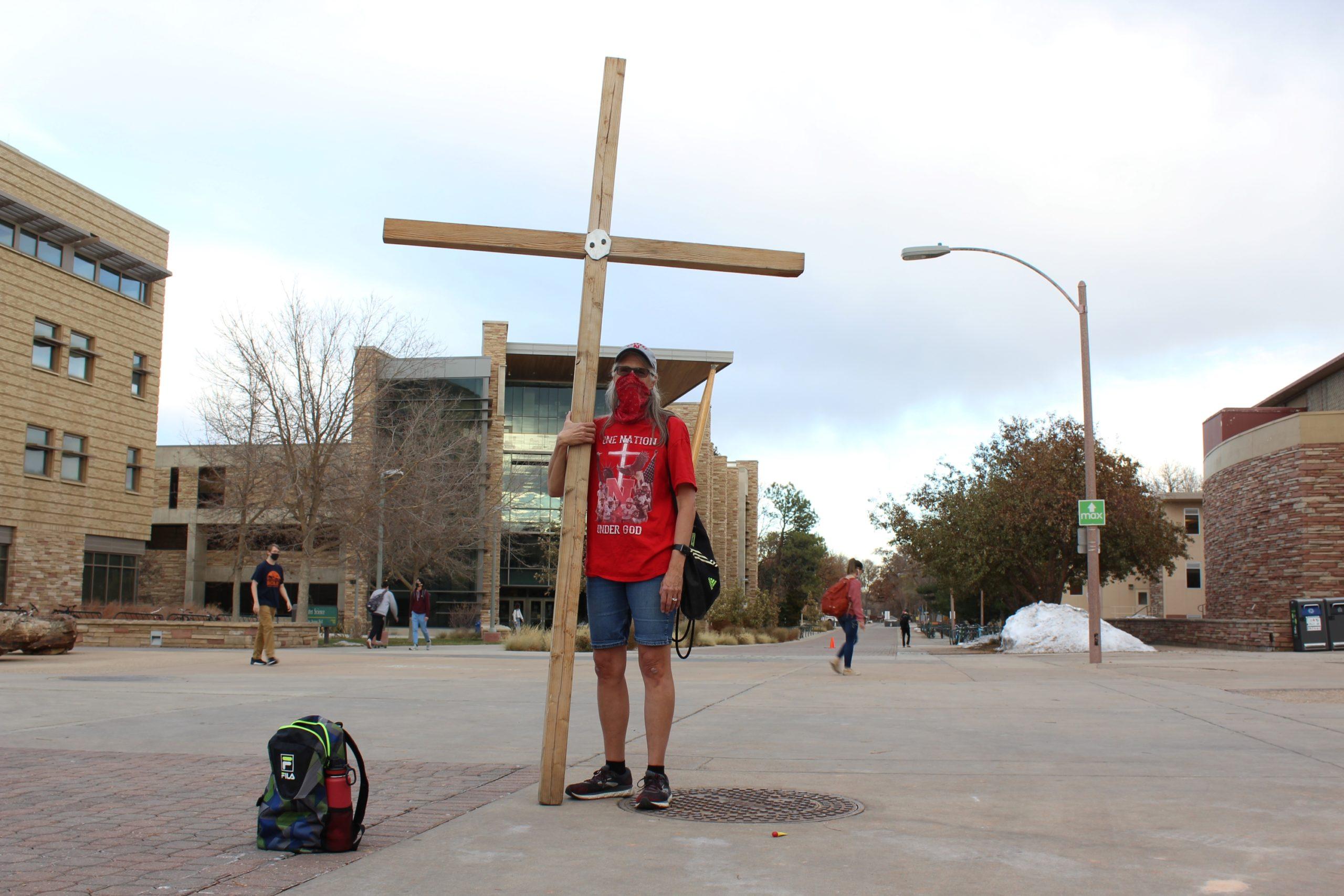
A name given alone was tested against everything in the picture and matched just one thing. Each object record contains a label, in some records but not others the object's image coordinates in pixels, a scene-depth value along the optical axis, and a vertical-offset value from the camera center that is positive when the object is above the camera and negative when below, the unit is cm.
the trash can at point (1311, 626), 2312 -107
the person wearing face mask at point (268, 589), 1479 -57
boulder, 1555 -140
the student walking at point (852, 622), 1559 -85
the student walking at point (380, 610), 2702 -148
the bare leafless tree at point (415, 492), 3297 +201
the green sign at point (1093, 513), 1836 +101
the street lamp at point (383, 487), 3157 +202
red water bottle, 358 -90
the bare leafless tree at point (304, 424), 3077 +373
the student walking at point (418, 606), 2661 -134
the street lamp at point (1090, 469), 1859 +185
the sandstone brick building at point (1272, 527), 2958 +150
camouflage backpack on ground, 359 -85
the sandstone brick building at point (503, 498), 4631 +249
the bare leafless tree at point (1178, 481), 7694 +683
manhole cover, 421 -102
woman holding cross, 458 +9
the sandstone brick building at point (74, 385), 3372 +552
